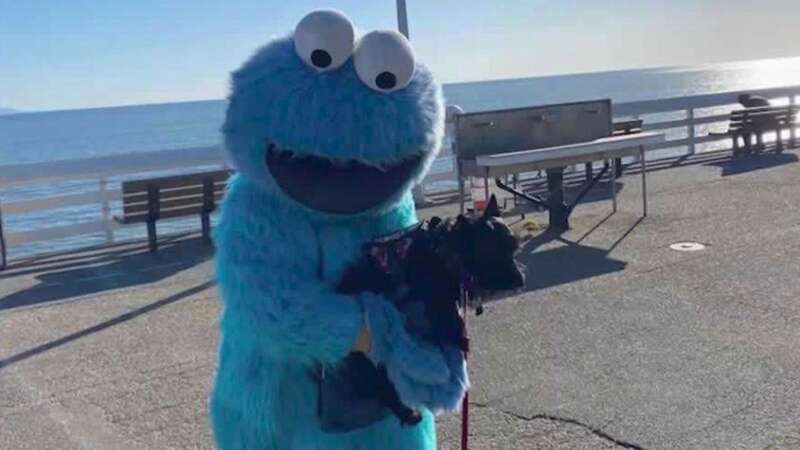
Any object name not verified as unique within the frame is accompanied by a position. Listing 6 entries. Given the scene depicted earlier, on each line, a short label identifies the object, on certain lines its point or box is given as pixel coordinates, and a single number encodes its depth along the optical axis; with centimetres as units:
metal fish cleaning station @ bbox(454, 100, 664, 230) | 905
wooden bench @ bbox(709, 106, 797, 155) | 1517
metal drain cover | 839
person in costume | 232
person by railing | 1523
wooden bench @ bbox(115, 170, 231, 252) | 995
